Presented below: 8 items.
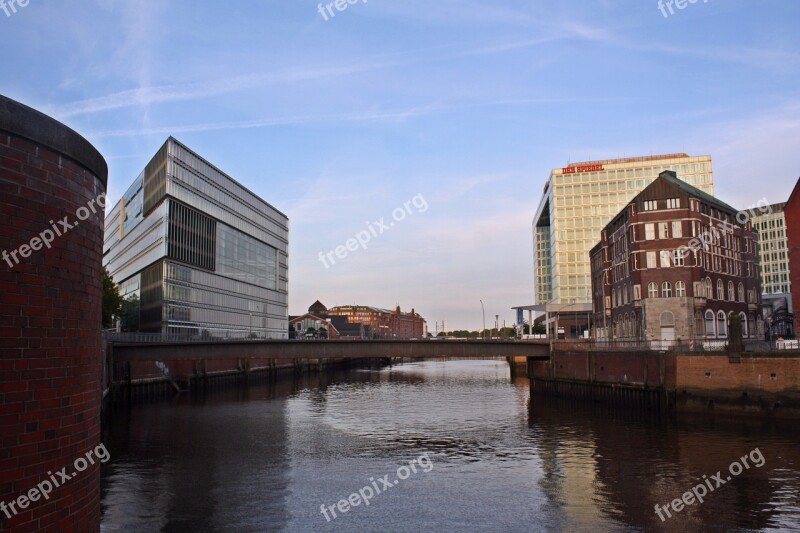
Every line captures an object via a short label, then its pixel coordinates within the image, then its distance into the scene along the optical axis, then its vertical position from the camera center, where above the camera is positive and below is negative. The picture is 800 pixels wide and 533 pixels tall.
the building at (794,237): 62.59 +8.55
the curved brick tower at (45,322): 7.20 +0.23
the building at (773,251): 188.12 +21.87
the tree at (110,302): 83.63 +4.88
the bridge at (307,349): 69.38 -1.52
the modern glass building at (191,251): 100.50 +15.41
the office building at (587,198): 152.50 +31.16
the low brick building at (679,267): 73.44 +7.06
